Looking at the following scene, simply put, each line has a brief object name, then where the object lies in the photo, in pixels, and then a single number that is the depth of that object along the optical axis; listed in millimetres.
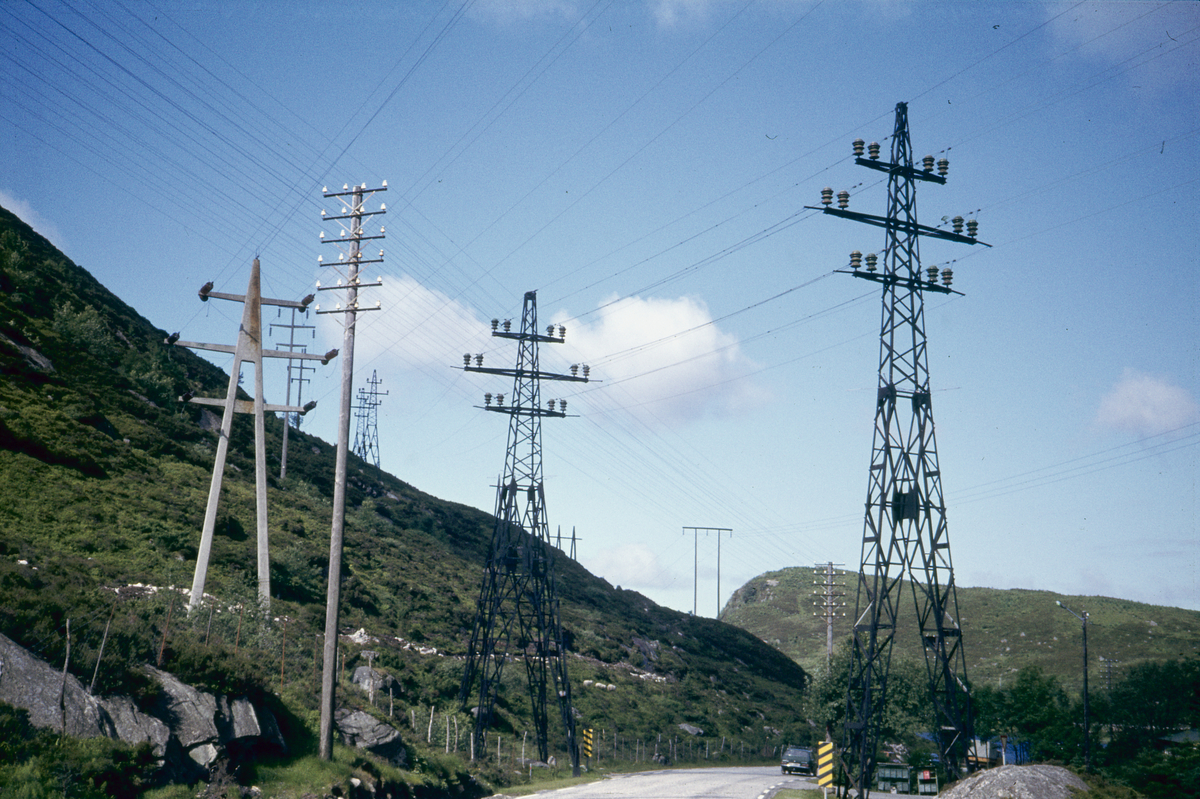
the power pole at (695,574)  108825
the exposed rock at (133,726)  17062
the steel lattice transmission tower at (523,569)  40156
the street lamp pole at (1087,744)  41156
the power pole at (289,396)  65669
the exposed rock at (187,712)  18625
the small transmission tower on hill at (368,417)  108812
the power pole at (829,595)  60375
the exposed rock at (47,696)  15352
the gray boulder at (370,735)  25141
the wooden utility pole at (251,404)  28484
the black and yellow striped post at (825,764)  26552
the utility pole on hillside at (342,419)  21875
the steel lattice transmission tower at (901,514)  27109
